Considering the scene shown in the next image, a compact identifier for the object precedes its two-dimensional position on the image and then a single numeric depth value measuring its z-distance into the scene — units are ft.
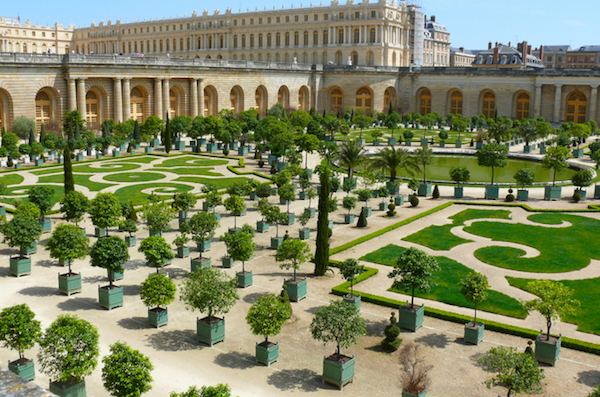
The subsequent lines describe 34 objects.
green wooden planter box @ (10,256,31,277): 90.33
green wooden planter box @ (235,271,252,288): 87.40
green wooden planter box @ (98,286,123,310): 79.10
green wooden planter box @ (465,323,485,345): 70.69
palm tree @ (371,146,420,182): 154.20
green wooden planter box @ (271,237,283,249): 106.32
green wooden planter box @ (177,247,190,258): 100.63
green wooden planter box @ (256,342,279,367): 65.00
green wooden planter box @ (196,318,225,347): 69.41
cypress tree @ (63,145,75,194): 131.23
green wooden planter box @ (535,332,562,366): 66.13
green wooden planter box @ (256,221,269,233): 116.57
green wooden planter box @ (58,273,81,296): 83.56
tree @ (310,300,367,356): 62.23
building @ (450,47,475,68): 560.61
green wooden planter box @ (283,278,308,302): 83.05
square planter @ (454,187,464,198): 147.28
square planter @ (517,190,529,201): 144.66
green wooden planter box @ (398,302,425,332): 74.23
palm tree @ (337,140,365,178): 154.71
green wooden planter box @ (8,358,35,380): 60.08
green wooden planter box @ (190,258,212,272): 93.01
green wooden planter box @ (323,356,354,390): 60.34
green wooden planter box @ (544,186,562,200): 144.15
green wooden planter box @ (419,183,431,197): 150.41
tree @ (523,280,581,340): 66.49
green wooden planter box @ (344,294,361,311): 79.63
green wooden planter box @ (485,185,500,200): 146.10
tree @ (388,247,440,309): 75.25
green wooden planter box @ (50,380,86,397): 55.72
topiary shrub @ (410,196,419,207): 137.80
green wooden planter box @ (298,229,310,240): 111.55
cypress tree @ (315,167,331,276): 91.86
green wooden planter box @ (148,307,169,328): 74.08
